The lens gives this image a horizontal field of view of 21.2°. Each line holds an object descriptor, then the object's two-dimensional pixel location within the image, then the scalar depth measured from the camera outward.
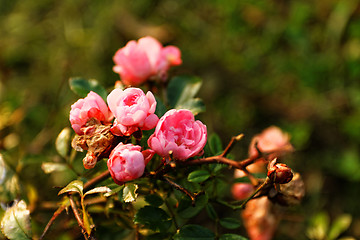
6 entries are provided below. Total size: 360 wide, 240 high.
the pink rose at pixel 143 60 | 0.77
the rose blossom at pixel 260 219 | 0.83
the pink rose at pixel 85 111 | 0.68
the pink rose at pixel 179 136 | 0.67
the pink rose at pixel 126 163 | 0.66
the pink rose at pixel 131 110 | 0.67
